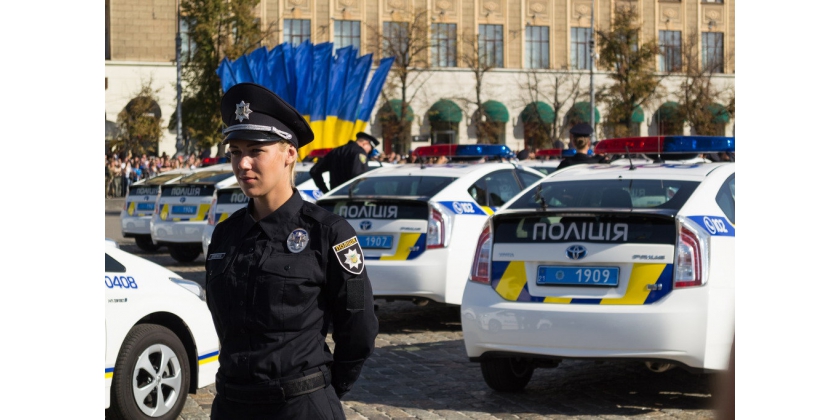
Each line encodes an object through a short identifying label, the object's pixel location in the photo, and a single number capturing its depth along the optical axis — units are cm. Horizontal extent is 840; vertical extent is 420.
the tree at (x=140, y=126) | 4653
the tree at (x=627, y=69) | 4919
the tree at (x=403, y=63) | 5188
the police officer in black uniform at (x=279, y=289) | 325
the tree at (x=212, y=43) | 4369
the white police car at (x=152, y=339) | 638
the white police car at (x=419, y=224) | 984
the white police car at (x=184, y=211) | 1628
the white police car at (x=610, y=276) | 652
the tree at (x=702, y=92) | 4738
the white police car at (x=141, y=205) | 1827
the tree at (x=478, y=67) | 5503
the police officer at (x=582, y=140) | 1204
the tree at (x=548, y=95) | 5575
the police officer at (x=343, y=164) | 1309
